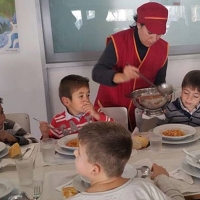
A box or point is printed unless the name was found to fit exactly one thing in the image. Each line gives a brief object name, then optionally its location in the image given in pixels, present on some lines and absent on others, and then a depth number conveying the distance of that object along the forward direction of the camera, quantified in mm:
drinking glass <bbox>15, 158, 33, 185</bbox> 1401
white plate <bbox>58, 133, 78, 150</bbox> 1717
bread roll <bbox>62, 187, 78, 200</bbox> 1247
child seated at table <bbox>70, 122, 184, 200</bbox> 1025
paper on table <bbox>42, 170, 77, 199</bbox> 1311
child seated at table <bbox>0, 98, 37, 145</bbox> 1912
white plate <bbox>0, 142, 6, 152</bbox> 1749
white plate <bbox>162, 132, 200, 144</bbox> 1751
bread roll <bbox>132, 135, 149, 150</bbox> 1721
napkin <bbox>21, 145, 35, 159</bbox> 1704
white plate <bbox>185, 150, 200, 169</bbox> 1417
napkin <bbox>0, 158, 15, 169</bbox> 1599
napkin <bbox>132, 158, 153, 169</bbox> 1517
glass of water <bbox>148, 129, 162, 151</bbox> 1685
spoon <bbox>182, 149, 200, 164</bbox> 1464
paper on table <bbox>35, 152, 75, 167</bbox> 1616
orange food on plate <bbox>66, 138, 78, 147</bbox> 1758
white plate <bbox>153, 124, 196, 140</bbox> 1782
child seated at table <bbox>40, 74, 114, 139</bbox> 2080
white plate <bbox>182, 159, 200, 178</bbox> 1378
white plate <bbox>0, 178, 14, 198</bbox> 1299
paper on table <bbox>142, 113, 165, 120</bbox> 2087
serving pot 2014
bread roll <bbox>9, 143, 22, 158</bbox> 1686
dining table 1329
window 3016
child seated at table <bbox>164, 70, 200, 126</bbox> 2176
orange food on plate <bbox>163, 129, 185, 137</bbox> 1823
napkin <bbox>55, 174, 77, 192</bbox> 1354
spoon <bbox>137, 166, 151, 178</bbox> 1408
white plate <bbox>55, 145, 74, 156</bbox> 1684
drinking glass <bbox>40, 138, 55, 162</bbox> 1648
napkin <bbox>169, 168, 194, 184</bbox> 1367
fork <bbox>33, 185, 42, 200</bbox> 1299
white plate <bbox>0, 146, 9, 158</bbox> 1715
